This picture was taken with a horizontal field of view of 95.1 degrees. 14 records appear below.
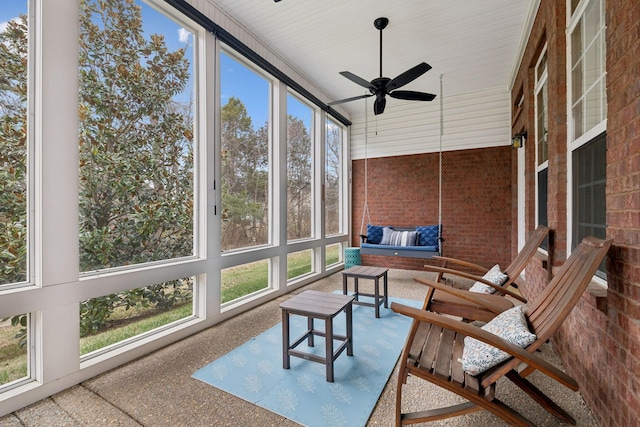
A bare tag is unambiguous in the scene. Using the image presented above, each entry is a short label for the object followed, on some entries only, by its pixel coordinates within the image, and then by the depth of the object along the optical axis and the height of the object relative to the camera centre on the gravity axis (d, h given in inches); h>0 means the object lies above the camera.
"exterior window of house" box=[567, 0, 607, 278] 76.0 +27.5
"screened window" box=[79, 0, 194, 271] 92.3 +27.9
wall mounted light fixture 170.1 +44.1
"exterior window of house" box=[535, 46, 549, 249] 127.9 +35.4
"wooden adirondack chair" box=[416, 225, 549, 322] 88.7 -26.7
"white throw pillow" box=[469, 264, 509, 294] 107.8 -25.5
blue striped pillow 221.5 -18.3
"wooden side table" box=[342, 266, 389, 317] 134.0 -29.0
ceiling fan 129.1 +61.0
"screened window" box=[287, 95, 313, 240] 187.6 +31.3
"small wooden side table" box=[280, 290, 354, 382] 81.9 -29.8
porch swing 194.9 -18.1
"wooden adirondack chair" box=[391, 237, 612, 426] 51.9 -29.4
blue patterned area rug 70.4 -46.9
